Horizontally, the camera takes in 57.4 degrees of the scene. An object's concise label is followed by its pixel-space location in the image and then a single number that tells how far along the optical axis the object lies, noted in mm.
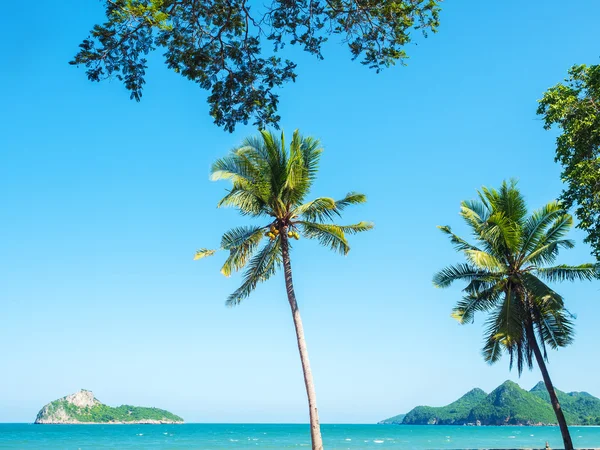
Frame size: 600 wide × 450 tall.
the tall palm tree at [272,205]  15523
